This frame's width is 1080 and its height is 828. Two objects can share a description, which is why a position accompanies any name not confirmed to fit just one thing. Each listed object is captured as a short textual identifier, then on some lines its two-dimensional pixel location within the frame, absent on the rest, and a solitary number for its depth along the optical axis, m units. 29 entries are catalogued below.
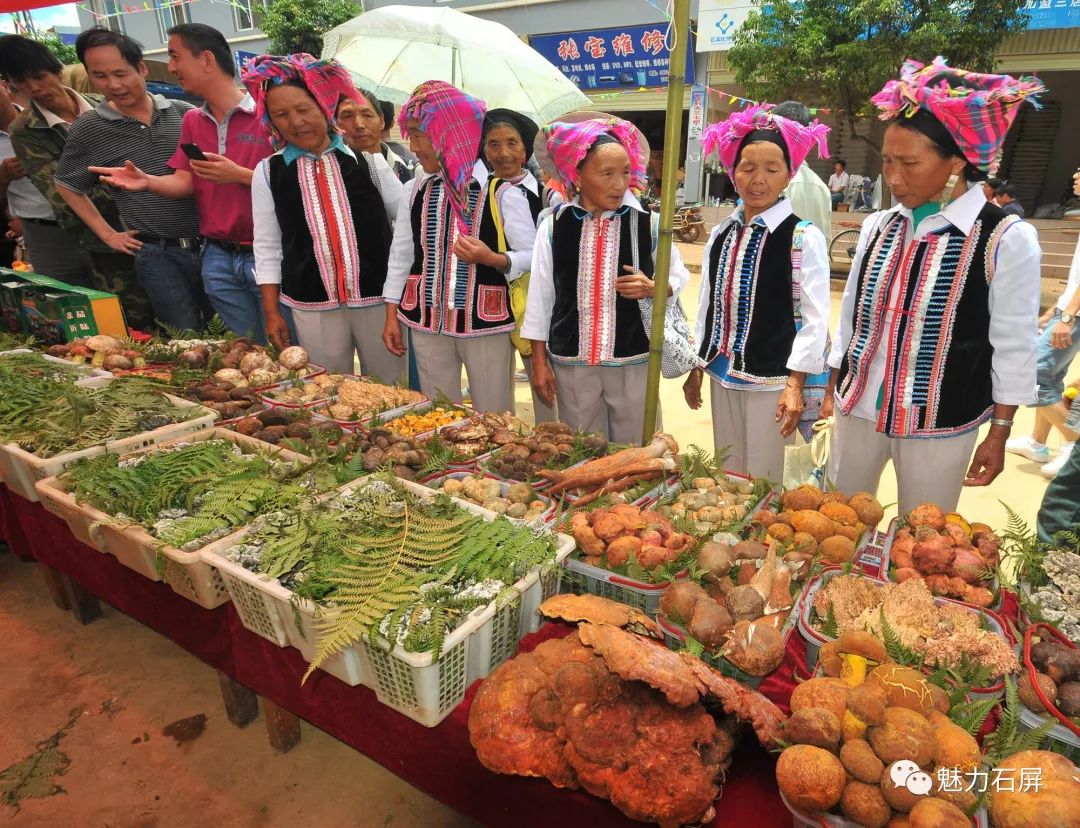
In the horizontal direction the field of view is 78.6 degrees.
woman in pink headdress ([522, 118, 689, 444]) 2.68
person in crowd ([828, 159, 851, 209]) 14.02
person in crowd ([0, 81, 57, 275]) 4.69
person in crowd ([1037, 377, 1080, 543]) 2.77
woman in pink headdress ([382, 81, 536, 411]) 3.10
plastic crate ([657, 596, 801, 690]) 1.40
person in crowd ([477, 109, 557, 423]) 3.20
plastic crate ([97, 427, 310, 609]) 1.73
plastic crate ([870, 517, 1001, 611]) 1.59
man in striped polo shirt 3.85
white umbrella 4.70
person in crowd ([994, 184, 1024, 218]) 6.16
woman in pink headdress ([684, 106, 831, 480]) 2.44
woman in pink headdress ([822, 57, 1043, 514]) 1.93
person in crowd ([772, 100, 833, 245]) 4.66
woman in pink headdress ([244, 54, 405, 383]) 3.14
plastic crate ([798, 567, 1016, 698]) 1.42
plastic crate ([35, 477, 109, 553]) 1.95
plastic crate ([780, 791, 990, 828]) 1.03
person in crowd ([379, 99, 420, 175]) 5.39
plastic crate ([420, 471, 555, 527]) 1.98
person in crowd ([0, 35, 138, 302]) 4.04
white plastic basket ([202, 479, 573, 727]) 1.36
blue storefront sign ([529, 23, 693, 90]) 16.28
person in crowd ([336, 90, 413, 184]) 3.93
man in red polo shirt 3.51
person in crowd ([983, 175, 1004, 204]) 7.14
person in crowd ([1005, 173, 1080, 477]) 3.63
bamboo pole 2.04
